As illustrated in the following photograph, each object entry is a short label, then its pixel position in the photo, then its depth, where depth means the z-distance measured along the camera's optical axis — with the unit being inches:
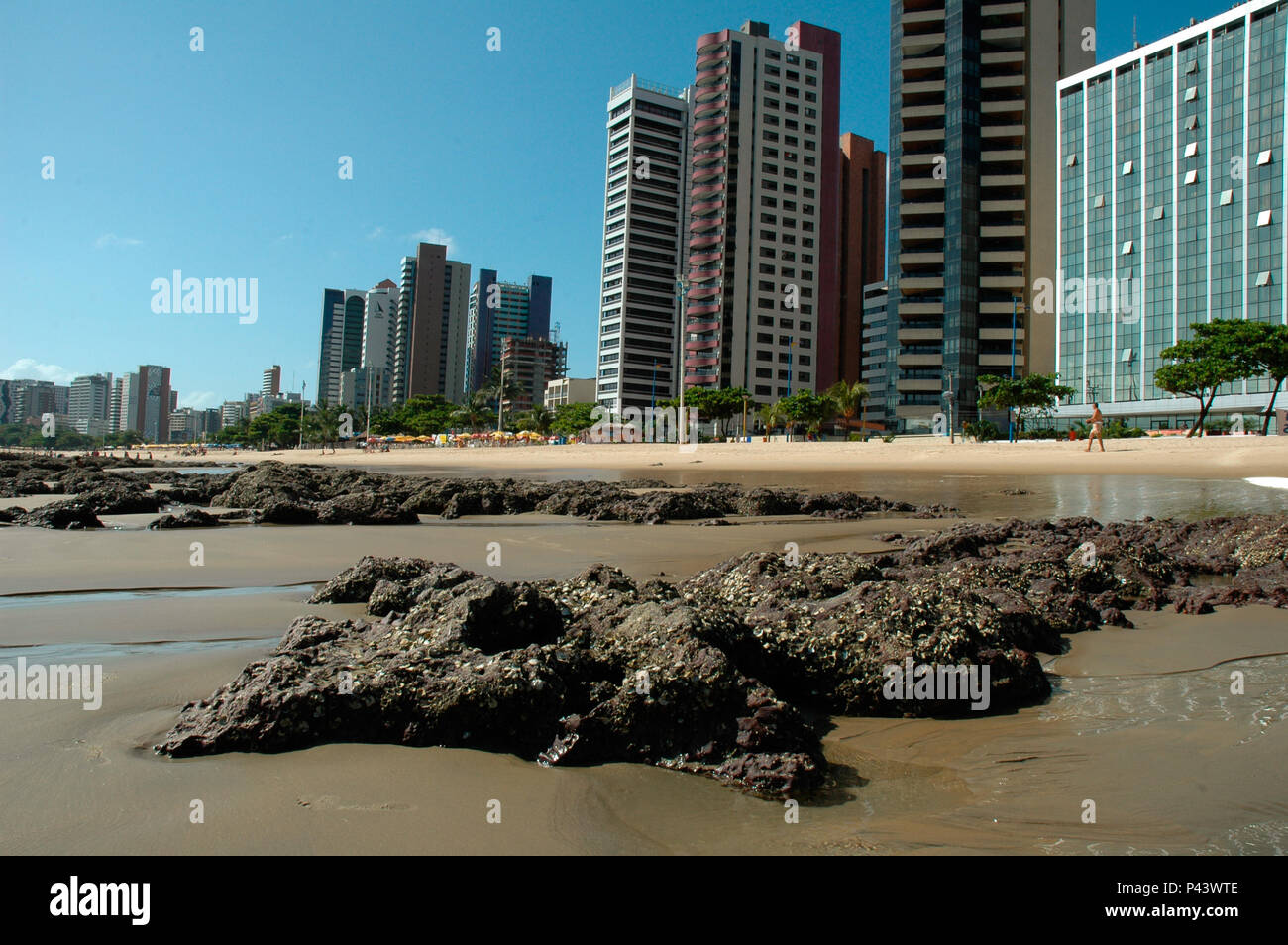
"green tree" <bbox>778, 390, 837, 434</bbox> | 3348.9
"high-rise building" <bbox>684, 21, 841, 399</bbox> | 5098.4
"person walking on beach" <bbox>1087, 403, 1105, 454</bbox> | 1455.5
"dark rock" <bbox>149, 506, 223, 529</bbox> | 455.0
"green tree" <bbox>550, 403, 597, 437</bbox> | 4530.0
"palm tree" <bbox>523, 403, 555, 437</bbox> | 4468.5
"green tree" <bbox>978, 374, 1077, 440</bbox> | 2650.1
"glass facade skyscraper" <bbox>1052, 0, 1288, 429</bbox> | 2928.2
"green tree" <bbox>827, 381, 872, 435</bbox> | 3550.7
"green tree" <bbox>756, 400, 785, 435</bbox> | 3535.9
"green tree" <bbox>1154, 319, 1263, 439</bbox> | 2075.5
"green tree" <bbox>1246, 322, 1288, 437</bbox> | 2071.7
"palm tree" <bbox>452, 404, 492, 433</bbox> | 4559.5
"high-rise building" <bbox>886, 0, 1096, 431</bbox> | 3693.4
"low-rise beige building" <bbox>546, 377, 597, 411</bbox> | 6692.9
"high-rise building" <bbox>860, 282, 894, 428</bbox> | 5413.4
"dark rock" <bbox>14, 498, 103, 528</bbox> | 454.9
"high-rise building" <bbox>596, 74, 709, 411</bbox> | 5413.4
